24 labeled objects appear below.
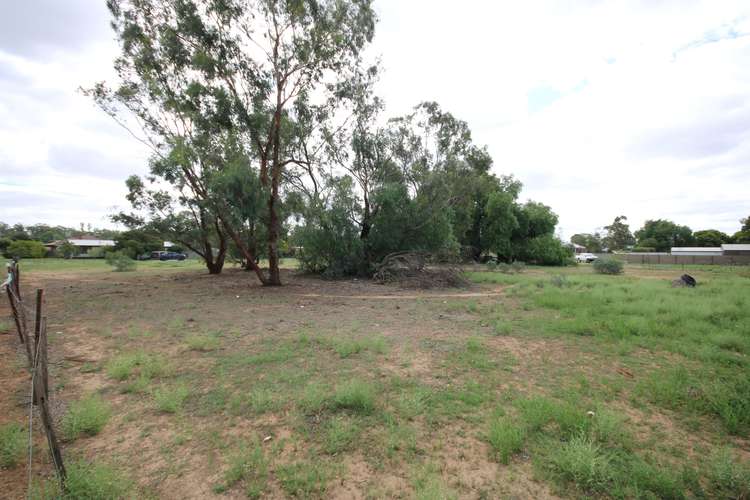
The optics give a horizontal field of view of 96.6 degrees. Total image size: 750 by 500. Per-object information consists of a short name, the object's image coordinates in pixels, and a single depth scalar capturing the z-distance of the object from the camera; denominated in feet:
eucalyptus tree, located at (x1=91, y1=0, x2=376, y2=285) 37.47
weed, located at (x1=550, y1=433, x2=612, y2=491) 8.35
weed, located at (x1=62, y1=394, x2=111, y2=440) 10.41
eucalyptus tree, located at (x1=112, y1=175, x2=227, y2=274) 58.03
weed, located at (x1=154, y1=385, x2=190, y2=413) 11.93
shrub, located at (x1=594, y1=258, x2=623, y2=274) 73.05
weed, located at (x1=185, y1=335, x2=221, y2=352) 18.75
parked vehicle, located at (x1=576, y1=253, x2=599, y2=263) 191.44
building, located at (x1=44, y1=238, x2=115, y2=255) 185.89
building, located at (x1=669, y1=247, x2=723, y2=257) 172.14
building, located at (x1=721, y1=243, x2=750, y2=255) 137.20
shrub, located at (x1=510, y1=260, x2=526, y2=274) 79.06
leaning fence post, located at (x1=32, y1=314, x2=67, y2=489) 7.77
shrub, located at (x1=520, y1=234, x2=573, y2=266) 112.57
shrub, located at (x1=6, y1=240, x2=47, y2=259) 138.51
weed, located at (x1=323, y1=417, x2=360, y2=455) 9.75
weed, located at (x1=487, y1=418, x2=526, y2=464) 9.47
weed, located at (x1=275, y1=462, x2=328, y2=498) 8.19
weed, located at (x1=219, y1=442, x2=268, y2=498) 8.24
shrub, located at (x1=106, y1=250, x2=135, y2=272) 78.95
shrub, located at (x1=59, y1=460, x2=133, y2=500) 7.79
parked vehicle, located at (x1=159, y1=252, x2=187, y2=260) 168.25
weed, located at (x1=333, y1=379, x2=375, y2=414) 11.76
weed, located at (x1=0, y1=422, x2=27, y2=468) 9.16
